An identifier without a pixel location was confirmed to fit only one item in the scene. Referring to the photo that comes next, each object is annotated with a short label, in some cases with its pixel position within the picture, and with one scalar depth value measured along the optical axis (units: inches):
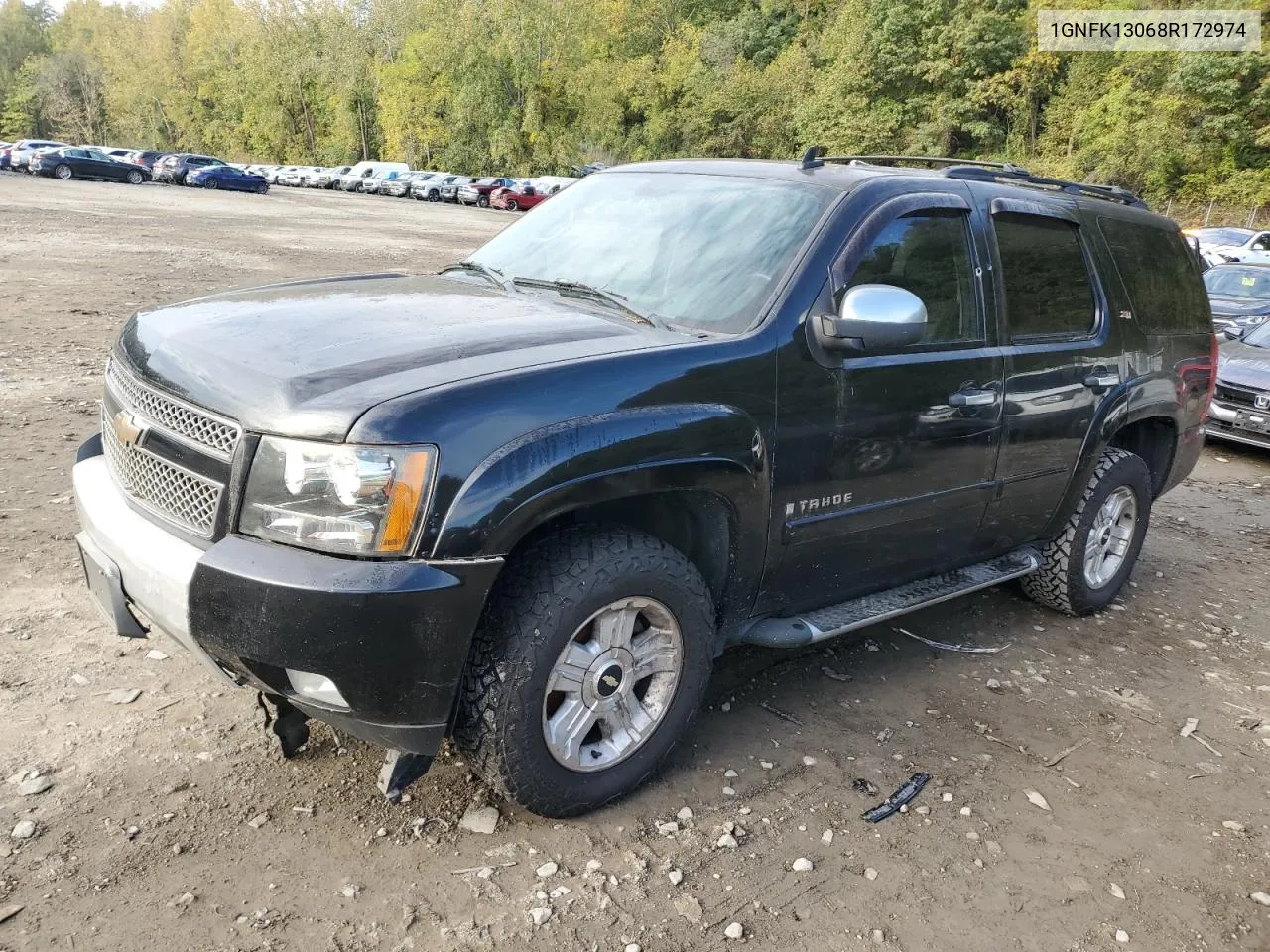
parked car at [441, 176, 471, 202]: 1962.4
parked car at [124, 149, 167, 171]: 1774.1
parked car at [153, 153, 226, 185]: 1781.5
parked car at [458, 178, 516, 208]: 1888.5
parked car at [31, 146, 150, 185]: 1662.2
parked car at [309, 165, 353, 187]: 2237.0
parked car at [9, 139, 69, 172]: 1691.7
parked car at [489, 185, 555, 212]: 1791.3
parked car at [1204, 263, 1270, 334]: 489.1
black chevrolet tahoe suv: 98.8
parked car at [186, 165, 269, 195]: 1747.0
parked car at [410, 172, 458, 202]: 1995.6
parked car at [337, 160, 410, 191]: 2164.1
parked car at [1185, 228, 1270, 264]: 912.3
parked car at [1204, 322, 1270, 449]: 350.1
